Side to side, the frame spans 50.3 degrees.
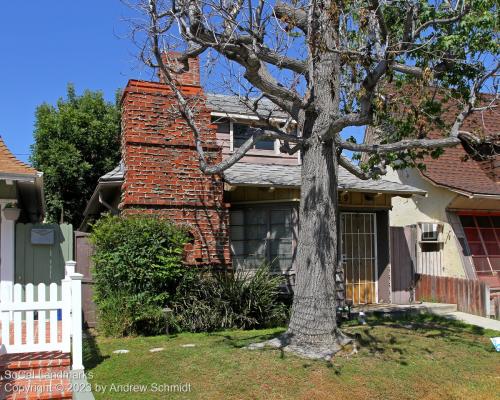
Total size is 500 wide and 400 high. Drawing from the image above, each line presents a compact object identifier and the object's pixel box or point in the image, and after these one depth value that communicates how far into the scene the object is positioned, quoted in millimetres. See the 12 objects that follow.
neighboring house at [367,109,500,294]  14414
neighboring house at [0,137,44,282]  9539
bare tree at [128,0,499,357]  7648
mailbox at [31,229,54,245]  10578
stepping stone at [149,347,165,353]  7950
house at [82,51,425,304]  10891
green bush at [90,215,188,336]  9328
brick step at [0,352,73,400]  5980
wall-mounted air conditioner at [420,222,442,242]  14359
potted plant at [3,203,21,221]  10180
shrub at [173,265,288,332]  9766
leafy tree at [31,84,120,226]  21766
